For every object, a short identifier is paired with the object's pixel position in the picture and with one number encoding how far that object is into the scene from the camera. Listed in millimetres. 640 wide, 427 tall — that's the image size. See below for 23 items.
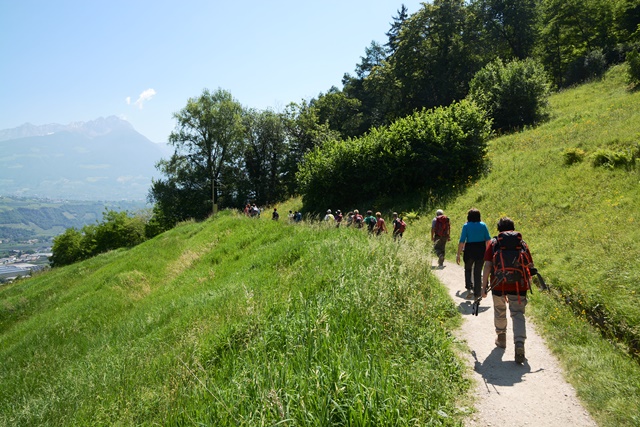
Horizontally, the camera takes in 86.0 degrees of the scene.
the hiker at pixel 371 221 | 13973
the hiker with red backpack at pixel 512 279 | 5301
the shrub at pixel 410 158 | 21000
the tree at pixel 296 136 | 47438
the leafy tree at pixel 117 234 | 54281
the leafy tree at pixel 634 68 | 24859
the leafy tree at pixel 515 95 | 27328
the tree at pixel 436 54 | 39781
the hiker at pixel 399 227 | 12867
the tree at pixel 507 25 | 44219
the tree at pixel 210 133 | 44156
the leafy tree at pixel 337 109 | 51062
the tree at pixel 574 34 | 38781
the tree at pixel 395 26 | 59594
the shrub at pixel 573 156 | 15625
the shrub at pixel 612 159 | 13352
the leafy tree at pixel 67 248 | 55406
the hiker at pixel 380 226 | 13309
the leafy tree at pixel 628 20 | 35250
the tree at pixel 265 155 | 48625
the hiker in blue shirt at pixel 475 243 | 7645
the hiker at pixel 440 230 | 10922
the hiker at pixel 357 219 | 15088
